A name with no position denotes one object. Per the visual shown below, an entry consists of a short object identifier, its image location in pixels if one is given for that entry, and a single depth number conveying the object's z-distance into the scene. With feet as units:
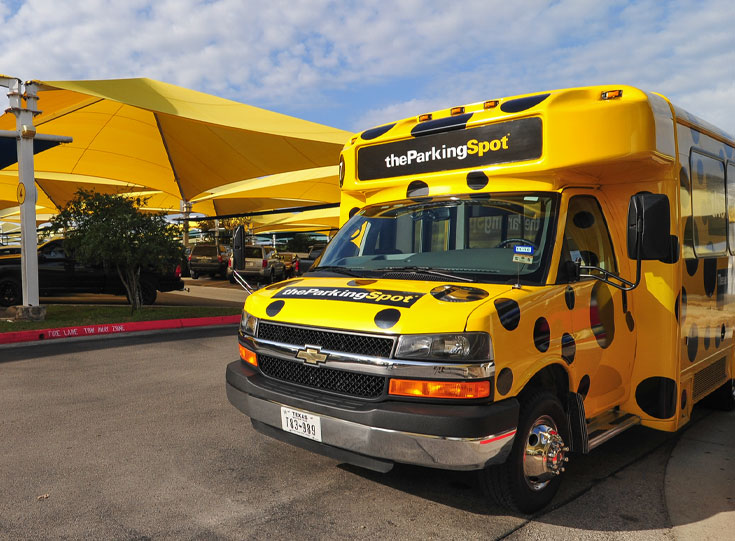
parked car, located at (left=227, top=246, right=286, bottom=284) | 84.12
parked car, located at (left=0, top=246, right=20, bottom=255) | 54.44
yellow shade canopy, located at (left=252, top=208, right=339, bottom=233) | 135.95
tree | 41.86
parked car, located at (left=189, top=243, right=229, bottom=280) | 94.48
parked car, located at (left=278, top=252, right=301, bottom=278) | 96.48
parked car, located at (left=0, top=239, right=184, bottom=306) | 52.19
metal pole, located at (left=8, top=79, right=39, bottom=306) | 40.11
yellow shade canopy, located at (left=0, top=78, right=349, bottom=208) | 45.52
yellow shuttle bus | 11.01
